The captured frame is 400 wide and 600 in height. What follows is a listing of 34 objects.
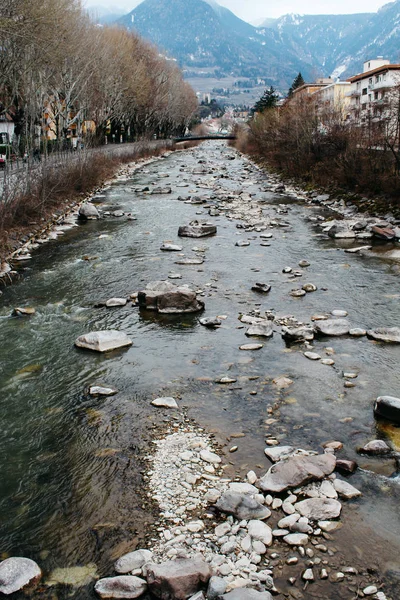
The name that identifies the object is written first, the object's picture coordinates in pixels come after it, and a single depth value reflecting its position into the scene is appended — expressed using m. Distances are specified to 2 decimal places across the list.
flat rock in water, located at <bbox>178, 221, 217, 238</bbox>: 17.14
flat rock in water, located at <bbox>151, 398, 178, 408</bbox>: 6.90
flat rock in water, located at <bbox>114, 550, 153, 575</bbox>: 4.34
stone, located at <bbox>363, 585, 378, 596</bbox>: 4.09
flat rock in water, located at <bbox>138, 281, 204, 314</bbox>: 10.30
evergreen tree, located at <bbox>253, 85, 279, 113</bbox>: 82.19
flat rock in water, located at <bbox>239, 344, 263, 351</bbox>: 8.59
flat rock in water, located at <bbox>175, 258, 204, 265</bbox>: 13.80
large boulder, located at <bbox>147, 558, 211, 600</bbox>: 4.05
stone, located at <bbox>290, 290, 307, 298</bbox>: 11.15
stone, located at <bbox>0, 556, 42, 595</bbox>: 4.22
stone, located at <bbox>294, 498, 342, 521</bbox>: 4.88
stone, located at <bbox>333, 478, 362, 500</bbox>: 5.14
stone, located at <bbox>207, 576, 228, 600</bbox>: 3.98
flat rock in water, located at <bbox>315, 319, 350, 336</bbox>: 9.10
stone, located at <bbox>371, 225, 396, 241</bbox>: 16.31
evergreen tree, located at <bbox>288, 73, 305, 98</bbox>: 110.31
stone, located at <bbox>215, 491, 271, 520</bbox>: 4.86
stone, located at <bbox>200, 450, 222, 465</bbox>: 5.70
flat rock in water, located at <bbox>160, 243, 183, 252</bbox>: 15.23
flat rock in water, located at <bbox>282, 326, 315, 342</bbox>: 8.90
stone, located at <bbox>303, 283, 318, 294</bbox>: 11.55
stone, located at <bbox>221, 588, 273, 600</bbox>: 3.89
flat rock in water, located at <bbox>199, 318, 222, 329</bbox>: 9.60
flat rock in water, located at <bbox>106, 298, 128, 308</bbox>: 10.70
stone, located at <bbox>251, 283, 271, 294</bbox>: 11.44
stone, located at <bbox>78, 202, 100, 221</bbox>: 20.28
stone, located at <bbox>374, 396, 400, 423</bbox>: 6.44
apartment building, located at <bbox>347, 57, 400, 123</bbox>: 71.61
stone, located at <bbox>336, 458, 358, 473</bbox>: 5.49
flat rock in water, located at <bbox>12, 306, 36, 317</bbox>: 10.16
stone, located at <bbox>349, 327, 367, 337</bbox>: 9.09
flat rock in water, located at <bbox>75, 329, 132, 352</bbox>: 8.57
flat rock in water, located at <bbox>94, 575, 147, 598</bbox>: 4.12
